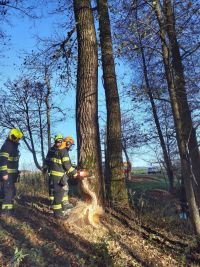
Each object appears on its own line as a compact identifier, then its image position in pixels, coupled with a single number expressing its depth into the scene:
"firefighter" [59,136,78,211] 4.71
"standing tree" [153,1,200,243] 3.96
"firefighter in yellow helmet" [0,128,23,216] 4.57
